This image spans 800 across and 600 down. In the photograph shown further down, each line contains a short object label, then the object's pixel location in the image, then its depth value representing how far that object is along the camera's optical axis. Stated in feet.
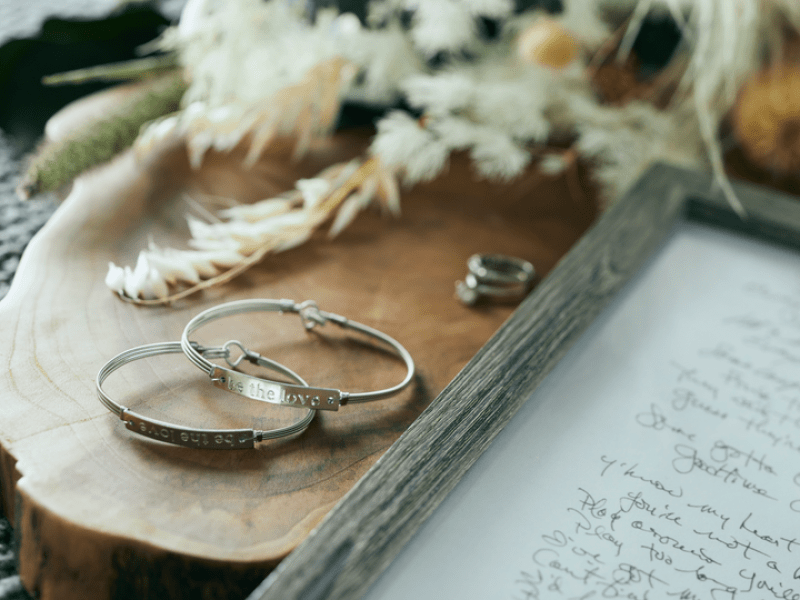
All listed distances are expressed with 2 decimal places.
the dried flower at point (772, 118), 2.56
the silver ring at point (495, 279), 1.99
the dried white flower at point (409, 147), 2.37
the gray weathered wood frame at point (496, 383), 1.05
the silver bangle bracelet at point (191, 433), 1.35
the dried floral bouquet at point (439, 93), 2.37
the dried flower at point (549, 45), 2.37
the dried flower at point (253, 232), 1.80
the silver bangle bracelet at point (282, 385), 1.48
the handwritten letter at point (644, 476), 1.21
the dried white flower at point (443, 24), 2.35
